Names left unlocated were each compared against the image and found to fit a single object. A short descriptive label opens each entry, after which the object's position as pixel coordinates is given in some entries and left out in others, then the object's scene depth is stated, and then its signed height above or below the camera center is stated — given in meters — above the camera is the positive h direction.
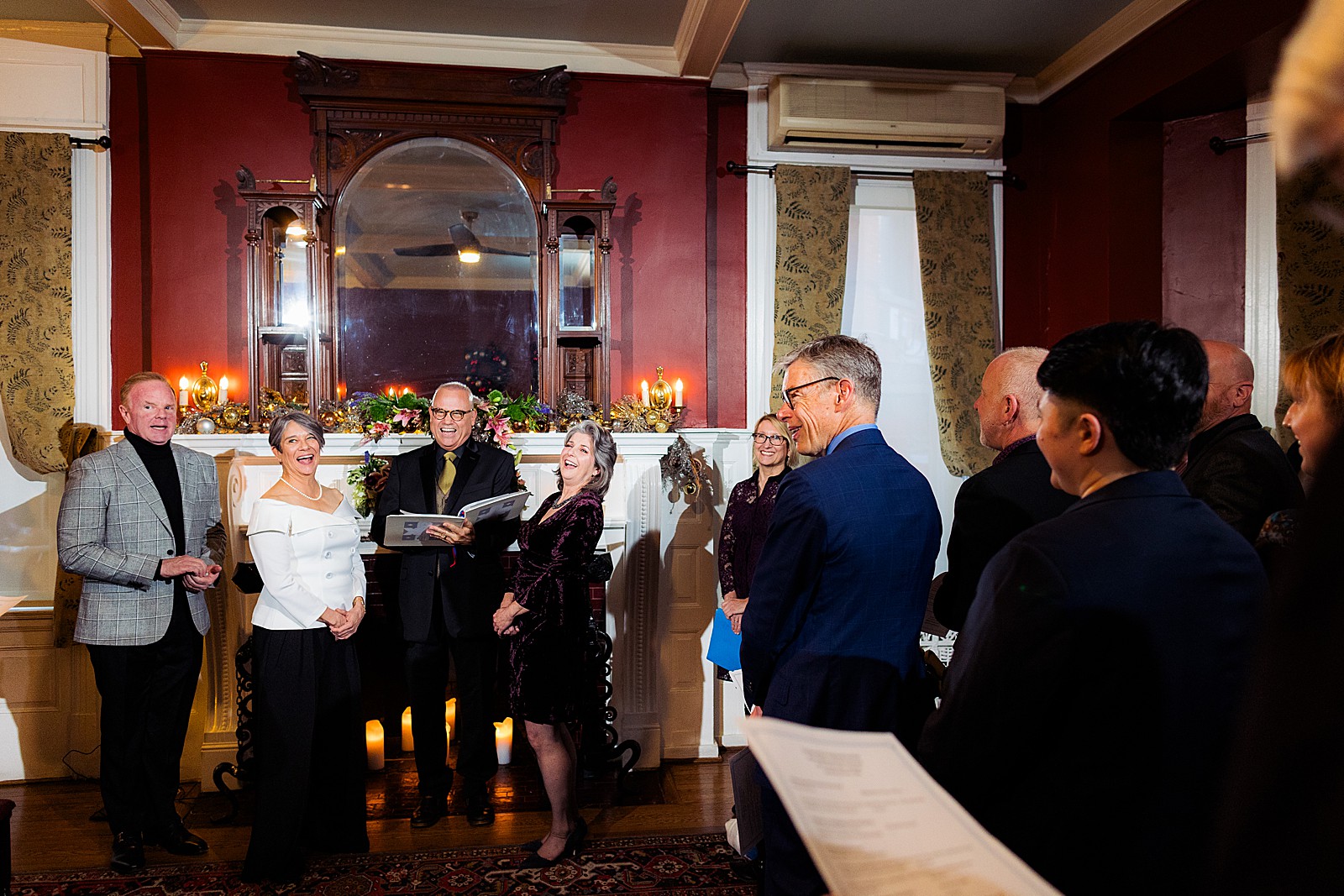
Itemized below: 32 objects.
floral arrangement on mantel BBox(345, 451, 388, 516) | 3.98 -0.27
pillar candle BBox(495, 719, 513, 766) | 4.25 -1.64
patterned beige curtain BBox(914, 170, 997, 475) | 4.77 +0.74
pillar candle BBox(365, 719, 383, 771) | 4.16 -1.61
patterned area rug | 2.97 -1.66
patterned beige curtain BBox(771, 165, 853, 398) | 4.68 +1.02
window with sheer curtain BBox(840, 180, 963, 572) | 4.84 +0.70
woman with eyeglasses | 3.55 -0.37
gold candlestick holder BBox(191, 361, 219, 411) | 4.14 +0.17
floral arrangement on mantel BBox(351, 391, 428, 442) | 4.11 +0.06
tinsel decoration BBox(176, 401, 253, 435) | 4.04 +0.03
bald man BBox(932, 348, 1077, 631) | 1.87 -0.17
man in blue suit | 1.81 -0.39
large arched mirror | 4.46 +0.84
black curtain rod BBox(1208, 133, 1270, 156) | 4.07 +1.38
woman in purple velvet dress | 3.15 -0.81
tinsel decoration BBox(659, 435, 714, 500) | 4.27 -0.22
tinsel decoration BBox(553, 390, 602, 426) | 4.36 +0.09
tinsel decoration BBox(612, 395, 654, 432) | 4.38 +0.05
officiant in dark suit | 3.57 -0.85
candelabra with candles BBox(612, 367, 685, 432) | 4.38 +0.08
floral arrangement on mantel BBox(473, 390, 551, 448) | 4.16 +0.07
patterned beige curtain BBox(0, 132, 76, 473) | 4.12 +0.69
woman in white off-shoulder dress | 2.97 -0.89
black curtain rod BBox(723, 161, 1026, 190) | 4.66 +1.45
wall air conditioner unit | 4.51 +1.71
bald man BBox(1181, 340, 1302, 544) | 2.21 -0.12
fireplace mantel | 4.00 -0.81
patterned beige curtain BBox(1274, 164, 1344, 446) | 3.80 +0.68
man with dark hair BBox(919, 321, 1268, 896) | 0.94 -0.30
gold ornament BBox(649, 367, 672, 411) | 4.46 +0.16
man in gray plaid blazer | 3.18 -0.69
